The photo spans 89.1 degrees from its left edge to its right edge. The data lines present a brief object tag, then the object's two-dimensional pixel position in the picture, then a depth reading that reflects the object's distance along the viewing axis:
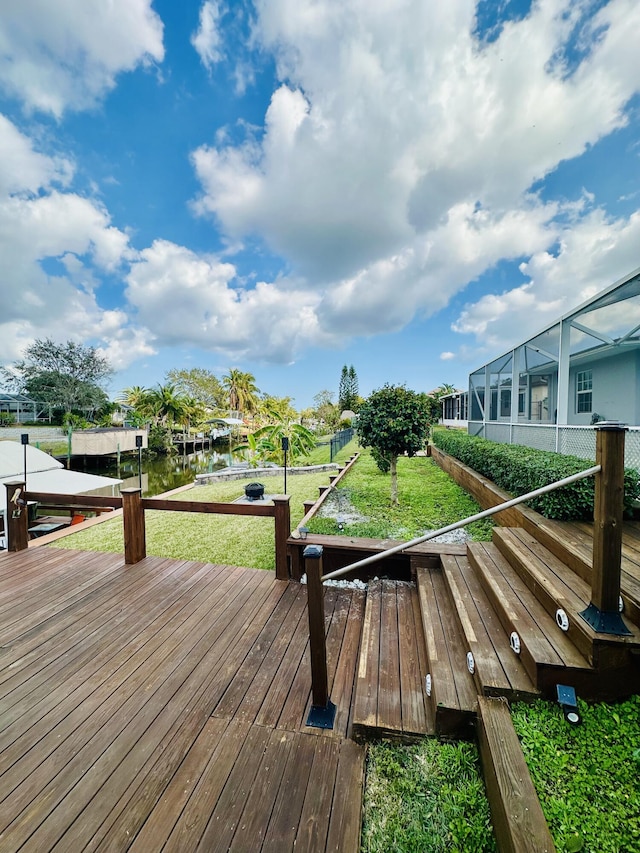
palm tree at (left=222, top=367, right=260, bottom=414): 42.41
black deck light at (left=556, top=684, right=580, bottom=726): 1.57
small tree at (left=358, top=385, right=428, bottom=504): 5.86
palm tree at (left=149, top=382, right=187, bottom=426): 30.38
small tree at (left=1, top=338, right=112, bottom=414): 31.03
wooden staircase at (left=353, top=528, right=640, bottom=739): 1.67
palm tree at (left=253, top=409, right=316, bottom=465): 12.63
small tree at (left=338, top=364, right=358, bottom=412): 56.41
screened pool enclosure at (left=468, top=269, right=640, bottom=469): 5.29
